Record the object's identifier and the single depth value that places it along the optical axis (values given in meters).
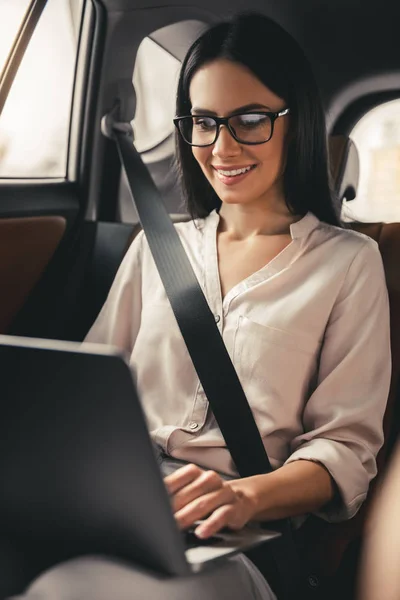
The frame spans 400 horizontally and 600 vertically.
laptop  0.67
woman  1.18
